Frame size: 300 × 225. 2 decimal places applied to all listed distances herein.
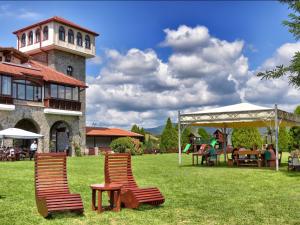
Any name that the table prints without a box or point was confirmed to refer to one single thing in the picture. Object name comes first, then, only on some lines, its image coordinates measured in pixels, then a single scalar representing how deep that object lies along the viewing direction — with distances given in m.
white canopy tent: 12.65
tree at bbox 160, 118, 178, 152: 38.09
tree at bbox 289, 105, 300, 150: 30.85
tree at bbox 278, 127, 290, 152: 33.73
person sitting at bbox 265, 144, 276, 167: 14.61
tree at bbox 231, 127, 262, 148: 33.83
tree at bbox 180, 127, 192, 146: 39.48
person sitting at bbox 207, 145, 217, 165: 15.32
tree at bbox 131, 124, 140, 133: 44.00
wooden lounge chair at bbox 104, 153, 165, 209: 5.79
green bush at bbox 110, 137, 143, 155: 26.63
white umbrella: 18.48
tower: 27.31
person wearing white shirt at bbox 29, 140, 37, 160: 20.00
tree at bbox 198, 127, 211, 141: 44.86
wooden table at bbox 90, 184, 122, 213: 5.51
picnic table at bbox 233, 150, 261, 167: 14.40
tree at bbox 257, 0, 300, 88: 11.12
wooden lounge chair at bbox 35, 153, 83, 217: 5.16
